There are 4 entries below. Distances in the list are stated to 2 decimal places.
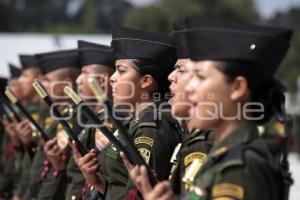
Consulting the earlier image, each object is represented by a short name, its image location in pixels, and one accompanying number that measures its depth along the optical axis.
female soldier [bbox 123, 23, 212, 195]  7.05
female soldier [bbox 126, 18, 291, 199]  5.69
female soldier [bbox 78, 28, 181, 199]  8.56
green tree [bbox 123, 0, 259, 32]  81.03
